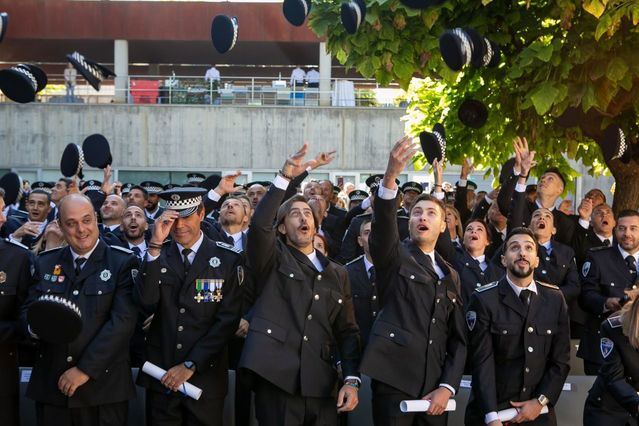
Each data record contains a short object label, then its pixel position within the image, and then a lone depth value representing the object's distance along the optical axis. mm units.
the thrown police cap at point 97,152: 11719
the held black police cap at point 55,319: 5434
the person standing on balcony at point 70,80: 27091
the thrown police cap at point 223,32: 11516
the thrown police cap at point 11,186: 12695
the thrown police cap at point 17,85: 10430
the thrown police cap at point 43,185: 14875
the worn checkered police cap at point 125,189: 14330
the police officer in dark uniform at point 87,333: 5922
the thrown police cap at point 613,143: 10219
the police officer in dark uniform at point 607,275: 7988
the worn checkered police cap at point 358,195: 12750
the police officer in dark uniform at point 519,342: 6156
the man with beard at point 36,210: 10227
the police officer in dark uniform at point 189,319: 6105
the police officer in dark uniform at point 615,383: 5848
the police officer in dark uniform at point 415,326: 5711
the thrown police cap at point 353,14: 8602
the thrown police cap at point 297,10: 9594
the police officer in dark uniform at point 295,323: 5648
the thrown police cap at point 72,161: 10898
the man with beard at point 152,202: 11424
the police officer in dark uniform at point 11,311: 6207
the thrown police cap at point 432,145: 10273
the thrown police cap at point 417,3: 8156
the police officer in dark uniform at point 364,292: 7430
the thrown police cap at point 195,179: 11704
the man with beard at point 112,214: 9133
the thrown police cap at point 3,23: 10050
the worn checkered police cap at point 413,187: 11688
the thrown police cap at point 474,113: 11016
